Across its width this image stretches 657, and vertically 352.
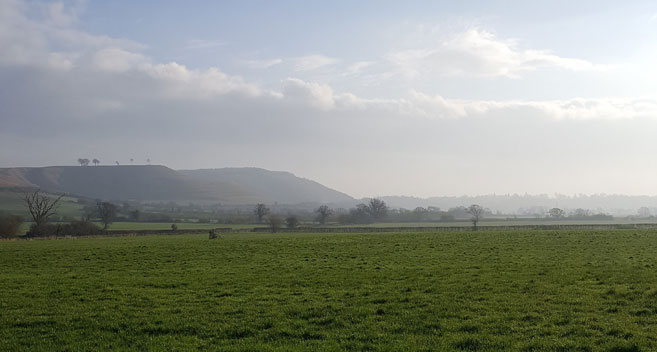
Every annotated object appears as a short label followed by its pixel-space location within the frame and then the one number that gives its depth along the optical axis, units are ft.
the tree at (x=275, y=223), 324.78
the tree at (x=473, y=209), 453.82
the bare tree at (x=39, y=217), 279.49
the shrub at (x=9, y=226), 265.13
